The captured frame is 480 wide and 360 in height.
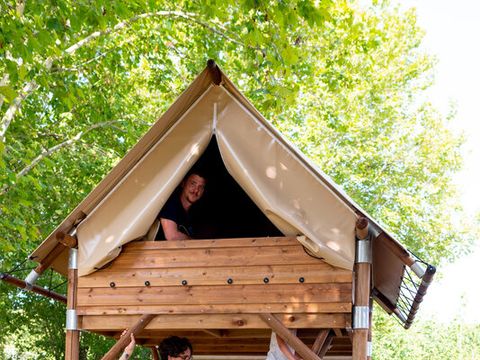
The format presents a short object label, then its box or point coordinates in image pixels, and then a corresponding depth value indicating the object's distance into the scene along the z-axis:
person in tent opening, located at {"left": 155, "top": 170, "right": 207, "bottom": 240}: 6.61
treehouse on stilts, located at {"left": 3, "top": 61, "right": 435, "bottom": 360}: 5.91
